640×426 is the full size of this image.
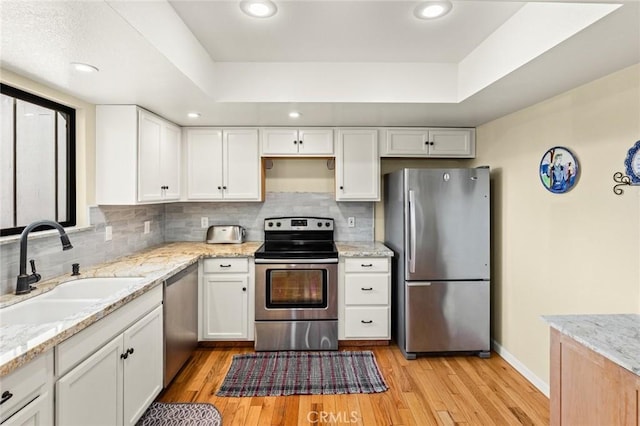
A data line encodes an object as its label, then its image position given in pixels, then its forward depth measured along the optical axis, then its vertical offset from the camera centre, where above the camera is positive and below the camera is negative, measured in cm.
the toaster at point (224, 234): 354 -23
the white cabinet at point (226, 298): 303 -79
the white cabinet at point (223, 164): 334 +49
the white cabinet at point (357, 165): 333 +48
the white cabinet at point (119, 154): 250 +45
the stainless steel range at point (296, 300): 300 -80
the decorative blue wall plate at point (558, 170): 214 +28
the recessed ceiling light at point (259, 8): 170 +108
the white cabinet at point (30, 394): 107 -63
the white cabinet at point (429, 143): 332 +70
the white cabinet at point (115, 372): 136 -79
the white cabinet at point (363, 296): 307 -78
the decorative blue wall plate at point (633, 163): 172 +26
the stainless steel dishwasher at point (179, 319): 232 -83
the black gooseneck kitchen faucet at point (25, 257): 174 -23
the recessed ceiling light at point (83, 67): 175 +78
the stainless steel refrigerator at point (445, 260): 285 -42
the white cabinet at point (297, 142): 332 +71
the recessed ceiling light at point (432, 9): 170 +107
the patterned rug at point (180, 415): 207 -131
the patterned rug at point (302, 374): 244 -129
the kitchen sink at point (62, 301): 161 -48
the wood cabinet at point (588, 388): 119 -71
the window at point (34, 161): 188 +33
